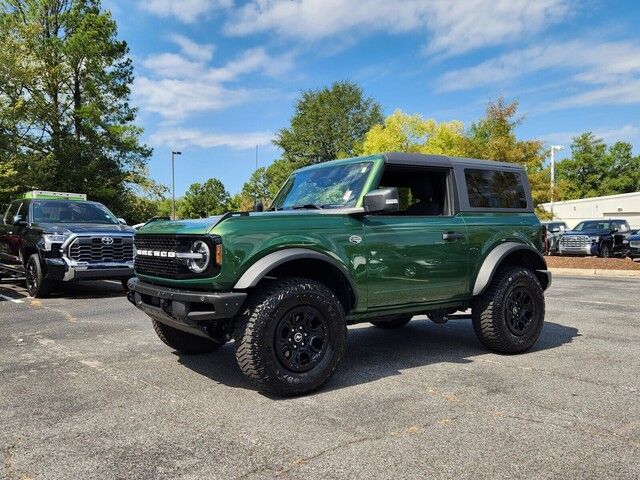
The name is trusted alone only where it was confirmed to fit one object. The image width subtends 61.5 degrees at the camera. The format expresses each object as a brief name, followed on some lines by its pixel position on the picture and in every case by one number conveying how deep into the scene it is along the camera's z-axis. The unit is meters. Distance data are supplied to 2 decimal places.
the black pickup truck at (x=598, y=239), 21.28
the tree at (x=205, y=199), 91.25
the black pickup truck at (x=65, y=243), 9.51
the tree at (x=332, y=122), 58.44
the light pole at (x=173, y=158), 48.04
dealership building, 42.00
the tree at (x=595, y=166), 70.50
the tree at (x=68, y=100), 27.72
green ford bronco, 3.90
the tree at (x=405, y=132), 39.88
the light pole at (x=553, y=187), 22.68
